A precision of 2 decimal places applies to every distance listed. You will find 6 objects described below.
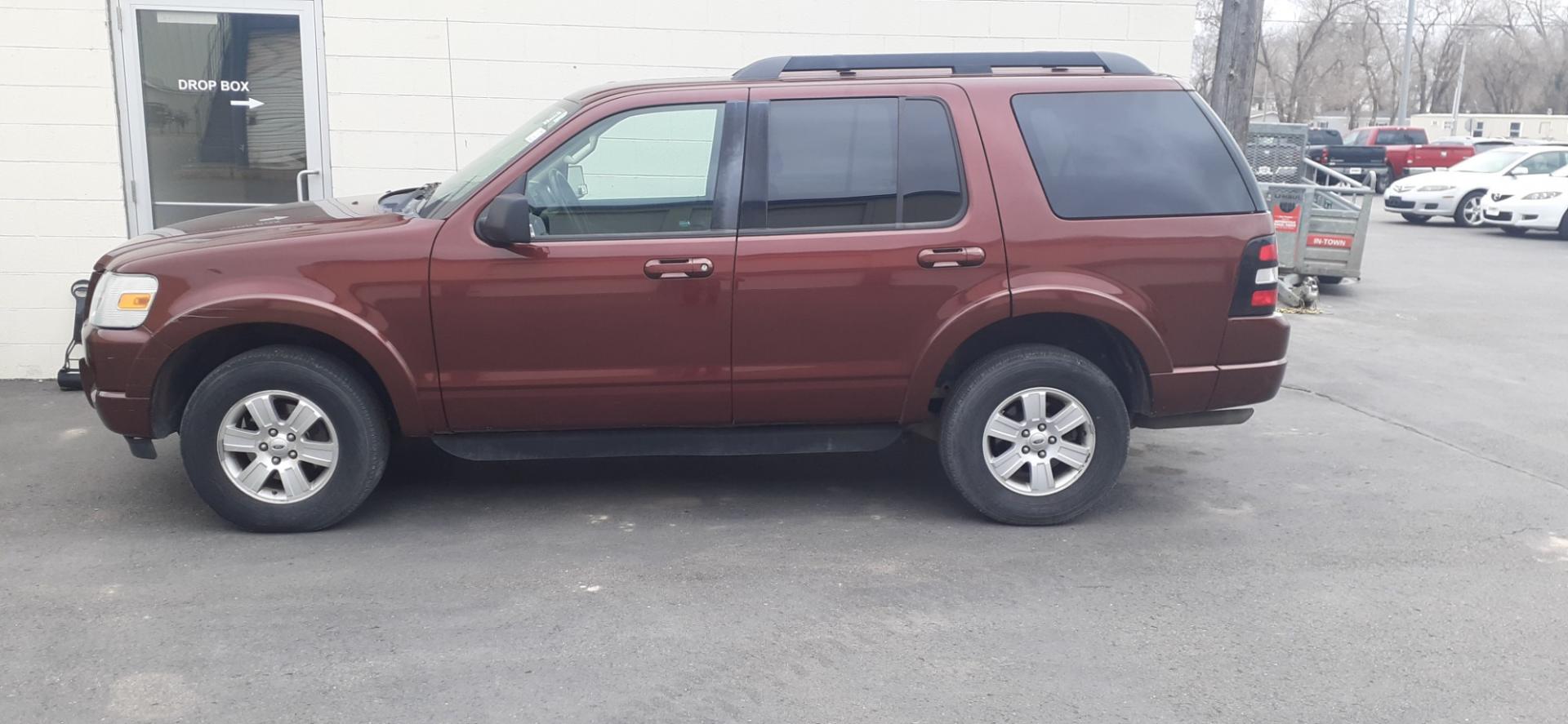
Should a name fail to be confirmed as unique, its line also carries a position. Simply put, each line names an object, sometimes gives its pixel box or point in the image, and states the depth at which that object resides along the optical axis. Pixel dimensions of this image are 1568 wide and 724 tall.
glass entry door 7.75
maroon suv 5.02
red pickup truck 32.91
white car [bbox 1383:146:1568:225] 21.91
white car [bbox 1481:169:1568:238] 20.14
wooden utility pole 11.63
